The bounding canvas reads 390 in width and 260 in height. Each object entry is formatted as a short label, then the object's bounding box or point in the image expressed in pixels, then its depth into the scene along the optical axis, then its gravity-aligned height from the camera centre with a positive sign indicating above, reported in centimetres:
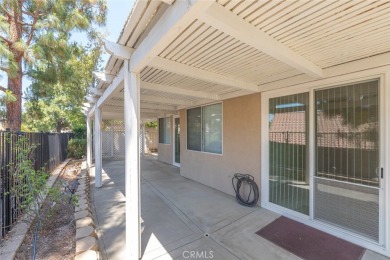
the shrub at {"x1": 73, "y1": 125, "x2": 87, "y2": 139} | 1162 -12
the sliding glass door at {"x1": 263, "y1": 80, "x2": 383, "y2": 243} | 264 -43
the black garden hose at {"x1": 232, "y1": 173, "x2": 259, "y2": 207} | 399 -129
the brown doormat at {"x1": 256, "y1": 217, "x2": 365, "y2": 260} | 250 -163
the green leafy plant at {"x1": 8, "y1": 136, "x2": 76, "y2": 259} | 297 -103
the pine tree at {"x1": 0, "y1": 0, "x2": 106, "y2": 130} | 468 +265
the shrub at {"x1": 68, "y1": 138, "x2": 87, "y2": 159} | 1044 -99
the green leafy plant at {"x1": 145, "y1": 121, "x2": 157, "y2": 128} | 1608 +50
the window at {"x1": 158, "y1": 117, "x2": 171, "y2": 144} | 920 -1
